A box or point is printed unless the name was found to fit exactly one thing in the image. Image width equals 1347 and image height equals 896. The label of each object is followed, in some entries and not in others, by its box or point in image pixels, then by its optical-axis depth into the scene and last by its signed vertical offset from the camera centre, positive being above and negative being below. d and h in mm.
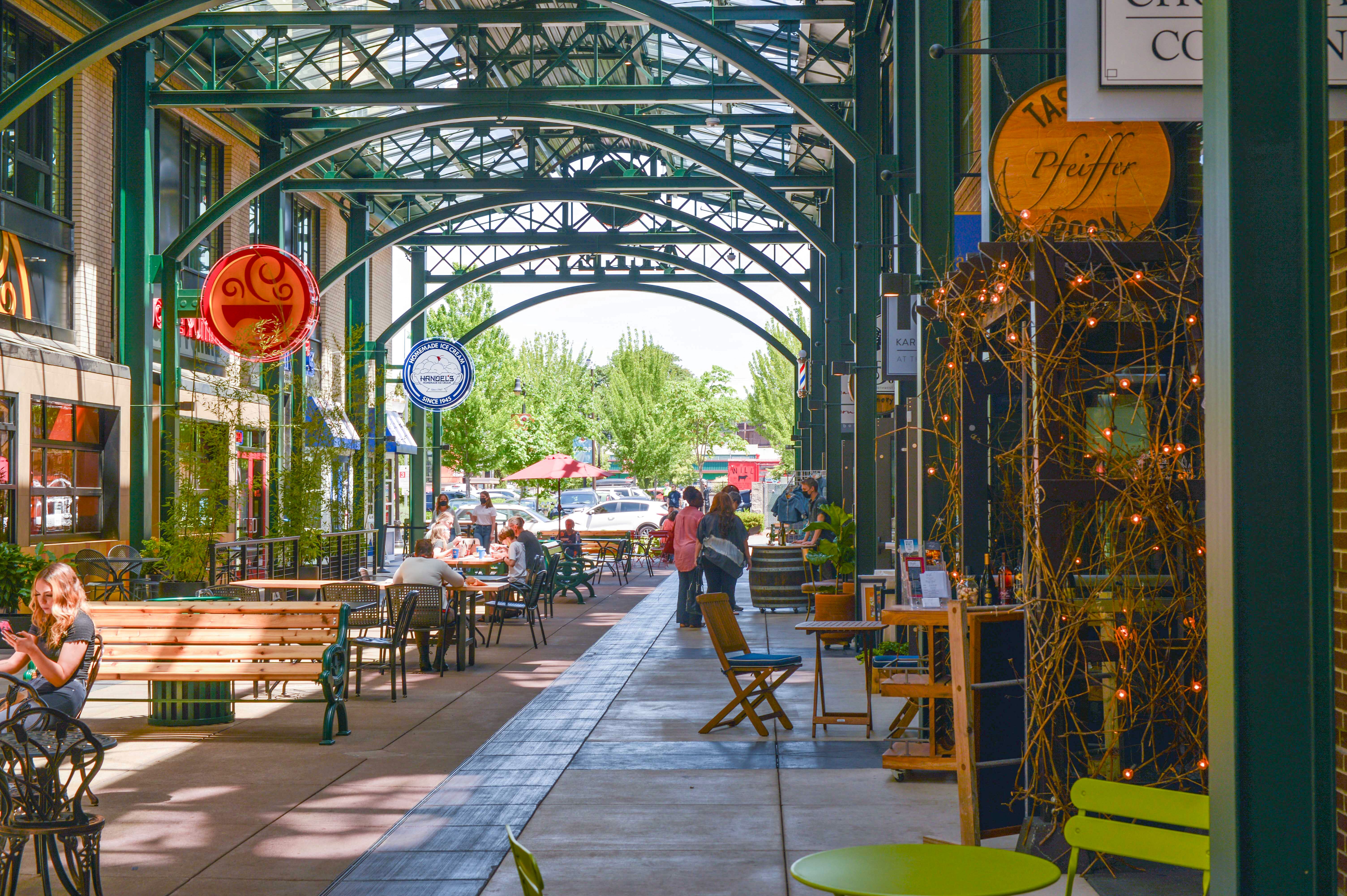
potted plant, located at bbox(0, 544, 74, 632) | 13234 -1244
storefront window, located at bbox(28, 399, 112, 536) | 15828 -142
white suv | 36969 -1827
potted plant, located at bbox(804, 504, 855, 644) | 13641 -1360
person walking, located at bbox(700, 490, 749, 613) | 15125 -1112
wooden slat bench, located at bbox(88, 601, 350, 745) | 8625 -1266
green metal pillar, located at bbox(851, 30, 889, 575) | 13523 +1307
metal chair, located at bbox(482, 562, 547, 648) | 14039 -1757
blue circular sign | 24172 +1566
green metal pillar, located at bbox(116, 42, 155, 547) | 16750 +2784
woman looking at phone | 6039 -887
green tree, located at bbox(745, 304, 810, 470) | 47844 +2235
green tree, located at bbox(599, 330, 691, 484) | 48938 +1644
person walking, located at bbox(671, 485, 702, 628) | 15969 -1329
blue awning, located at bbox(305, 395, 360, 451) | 18859 +543
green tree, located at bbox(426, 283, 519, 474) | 38781 +1834
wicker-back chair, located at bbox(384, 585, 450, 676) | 11641 -1426
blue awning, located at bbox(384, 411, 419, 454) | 29531 +478
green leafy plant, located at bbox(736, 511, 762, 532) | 40250 -2211
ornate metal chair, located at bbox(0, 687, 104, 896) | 4586 -1285
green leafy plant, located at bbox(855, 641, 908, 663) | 11055 -1750
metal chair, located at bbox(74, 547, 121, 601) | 14719 -1338
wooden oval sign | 5902 +1349
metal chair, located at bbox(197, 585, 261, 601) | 12156 -1309
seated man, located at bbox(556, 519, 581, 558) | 24234 -1608
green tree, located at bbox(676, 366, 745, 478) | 64062 +2201
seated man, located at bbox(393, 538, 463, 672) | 11844 -1127
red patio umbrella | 26781 -312
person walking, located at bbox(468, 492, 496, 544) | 24312 -1295
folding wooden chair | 8492 -1421
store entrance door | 22156 -711
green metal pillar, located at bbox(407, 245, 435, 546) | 29438 +20
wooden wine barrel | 17969 -1777
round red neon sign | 13773 +1720
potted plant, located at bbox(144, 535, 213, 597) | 15500 -1264
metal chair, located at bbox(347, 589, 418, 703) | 10359 -1526
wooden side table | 8461 -1436
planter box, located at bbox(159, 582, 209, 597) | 13156 -1379
